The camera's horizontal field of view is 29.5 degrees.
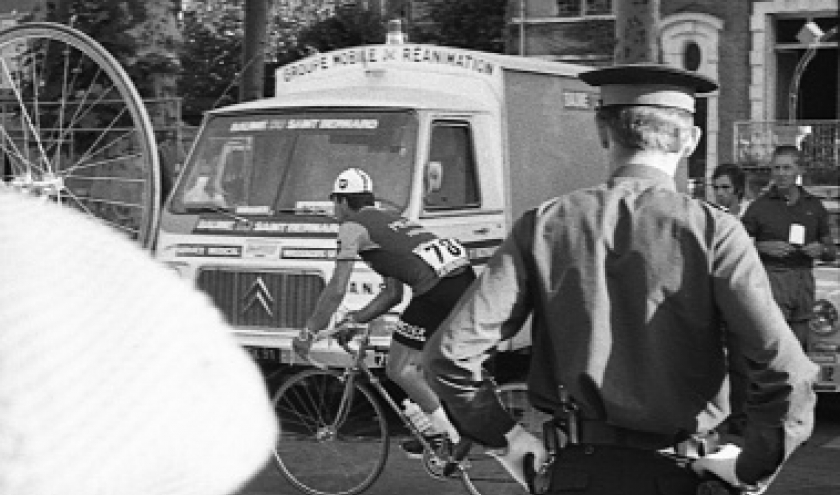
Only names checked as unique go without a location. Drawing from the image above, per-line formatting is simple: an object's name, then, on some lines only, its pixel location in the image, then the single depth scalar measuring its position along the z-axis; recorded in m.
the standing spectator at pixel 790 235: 10.09
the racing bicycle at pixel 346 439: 8.05
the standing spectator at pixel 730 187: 11.71
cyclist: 8.00
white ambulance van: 10.38
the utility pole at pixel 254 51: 18.33
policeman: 3.48
